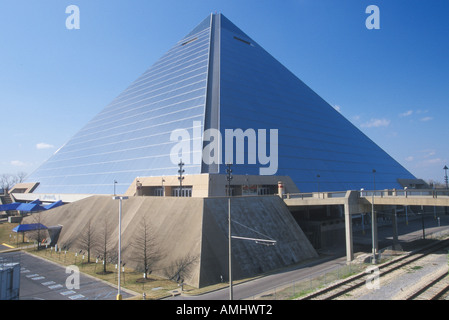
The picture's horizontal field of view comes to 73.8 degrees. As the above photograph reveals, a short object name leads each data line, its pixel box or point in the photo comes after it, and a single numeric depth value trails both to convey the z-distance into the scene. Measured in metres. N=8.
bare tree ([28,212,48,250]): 43.44
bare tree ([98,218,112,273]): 35.72
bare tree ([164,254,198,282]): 26.69
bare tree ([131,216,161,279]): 29.61
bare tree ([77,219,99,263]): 36.76
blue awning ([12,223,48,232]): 43.56
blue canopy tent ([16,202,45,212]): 59.50
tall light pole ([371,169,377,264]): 30.82
